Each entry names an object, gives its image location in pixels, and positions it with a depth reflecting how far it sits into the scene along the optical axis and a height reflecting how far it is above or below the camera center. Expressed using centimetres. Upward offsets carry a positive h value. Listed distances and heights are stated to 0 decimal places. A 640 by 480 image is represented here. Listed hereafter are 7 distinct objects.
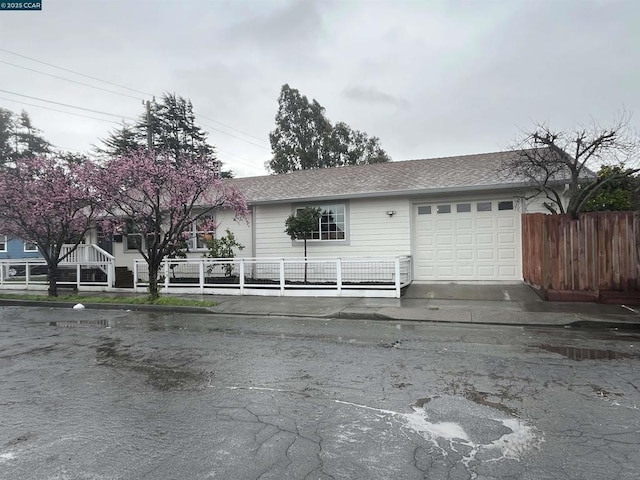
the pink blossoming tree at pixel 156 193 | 1173 +164
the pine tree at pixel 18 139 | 4147 +1132
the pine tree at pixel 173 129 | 4209 +1265
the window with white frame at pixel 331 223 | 1508 +87
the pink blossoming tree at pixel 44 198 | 1314 +168
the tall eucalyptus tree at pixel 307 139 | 3994 +1026
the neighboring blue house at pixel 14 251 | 3044 +15
